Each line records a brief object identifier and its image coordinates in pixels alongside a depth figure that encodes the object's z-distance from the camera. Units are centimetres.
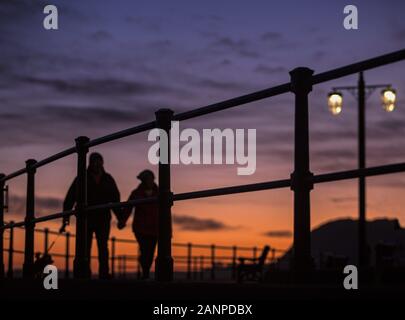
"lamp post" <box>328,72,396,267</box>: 1940
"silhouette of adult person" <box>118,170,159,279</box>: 1092
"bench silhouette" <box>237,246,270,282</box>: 2286
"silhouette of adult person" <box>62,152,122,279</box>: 1047
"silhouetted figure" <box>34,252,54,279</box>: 1188
